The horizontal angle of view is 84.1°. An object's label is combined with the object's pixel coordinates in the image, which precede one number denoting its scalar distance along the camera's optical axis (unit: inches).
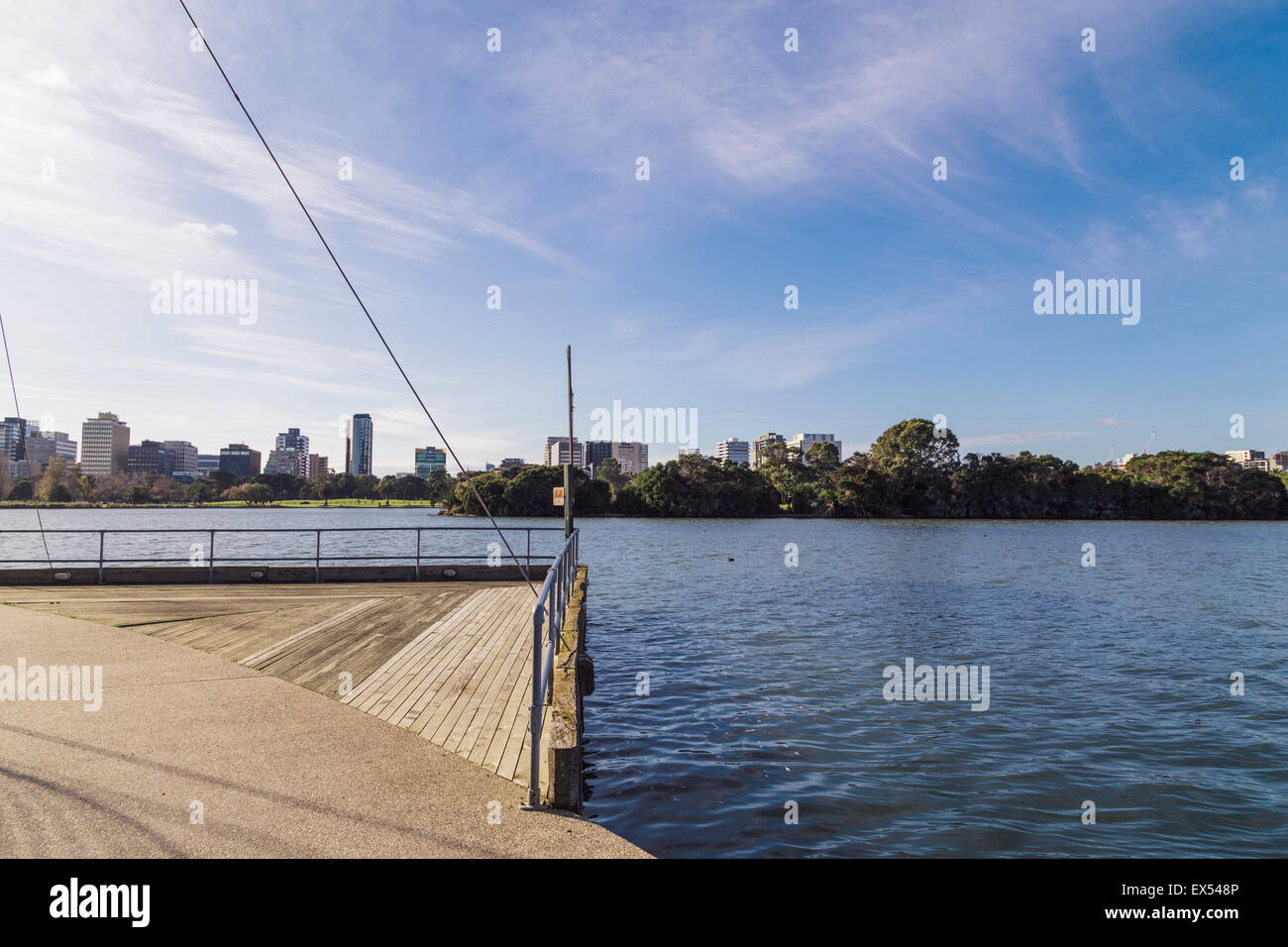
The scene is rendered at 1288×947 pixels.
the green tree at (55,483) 3721.2
